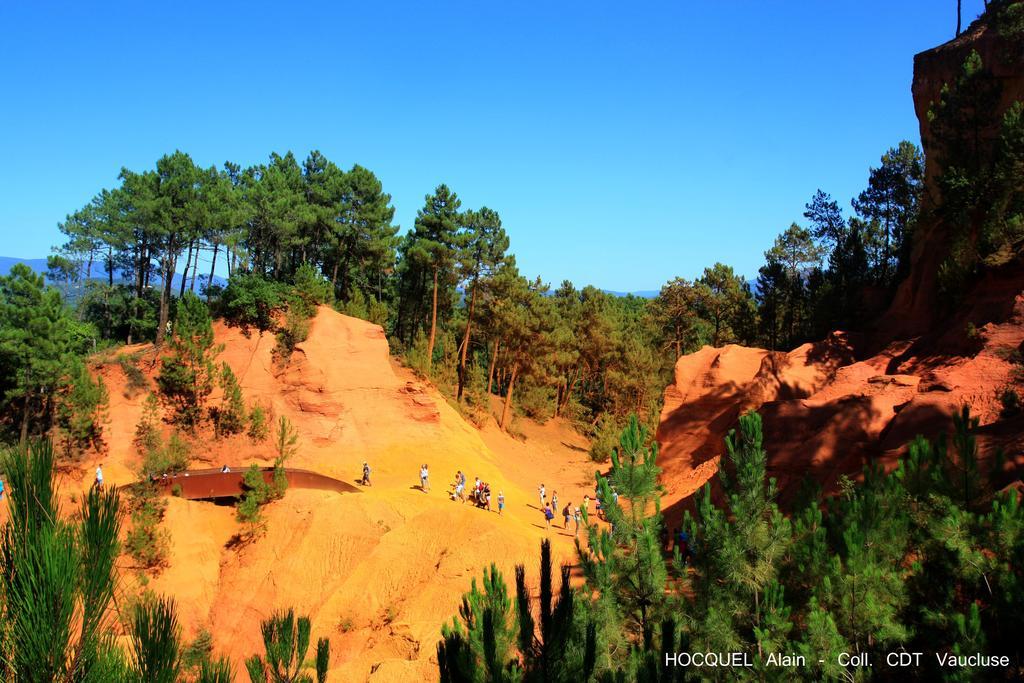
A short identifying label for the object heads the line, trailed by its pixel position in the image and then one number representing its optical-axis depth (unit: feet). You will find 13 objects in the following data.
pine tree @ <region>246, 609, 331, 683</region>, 31.83
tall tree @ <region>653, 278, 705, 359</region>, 176.55
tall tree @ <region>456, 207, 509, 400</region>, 144.15
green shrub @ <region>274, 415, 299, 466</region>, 90.20
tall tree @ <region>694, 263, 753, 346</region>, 169.53
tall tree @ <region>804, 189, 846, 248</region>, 123.95
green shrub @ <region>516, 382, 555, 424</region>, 160.76
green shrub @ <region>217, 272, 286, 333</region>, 112.68
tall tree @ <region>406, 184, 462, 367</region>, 139.33
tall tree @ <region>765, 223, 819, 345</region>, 139.13
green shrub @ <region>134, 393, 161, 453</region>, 94.22
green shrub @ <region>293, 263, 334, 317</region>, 118.62
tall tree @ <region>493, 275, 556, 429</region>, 150.61
